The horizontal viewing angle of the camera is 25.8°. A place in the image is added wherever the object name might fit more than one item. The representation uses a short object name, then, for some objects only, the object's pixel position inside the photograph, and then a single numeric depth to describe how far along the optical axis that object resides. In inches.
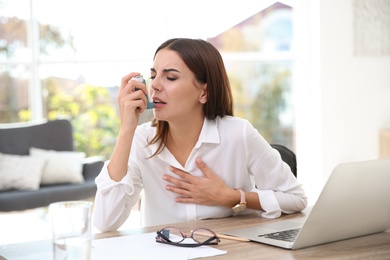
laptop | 64.3
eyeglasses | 66.9
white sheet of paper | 64.0
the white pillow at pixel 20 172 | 183.3
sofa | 179.2
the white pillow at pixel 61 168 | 190.5
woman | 81.1
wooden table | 63.9
